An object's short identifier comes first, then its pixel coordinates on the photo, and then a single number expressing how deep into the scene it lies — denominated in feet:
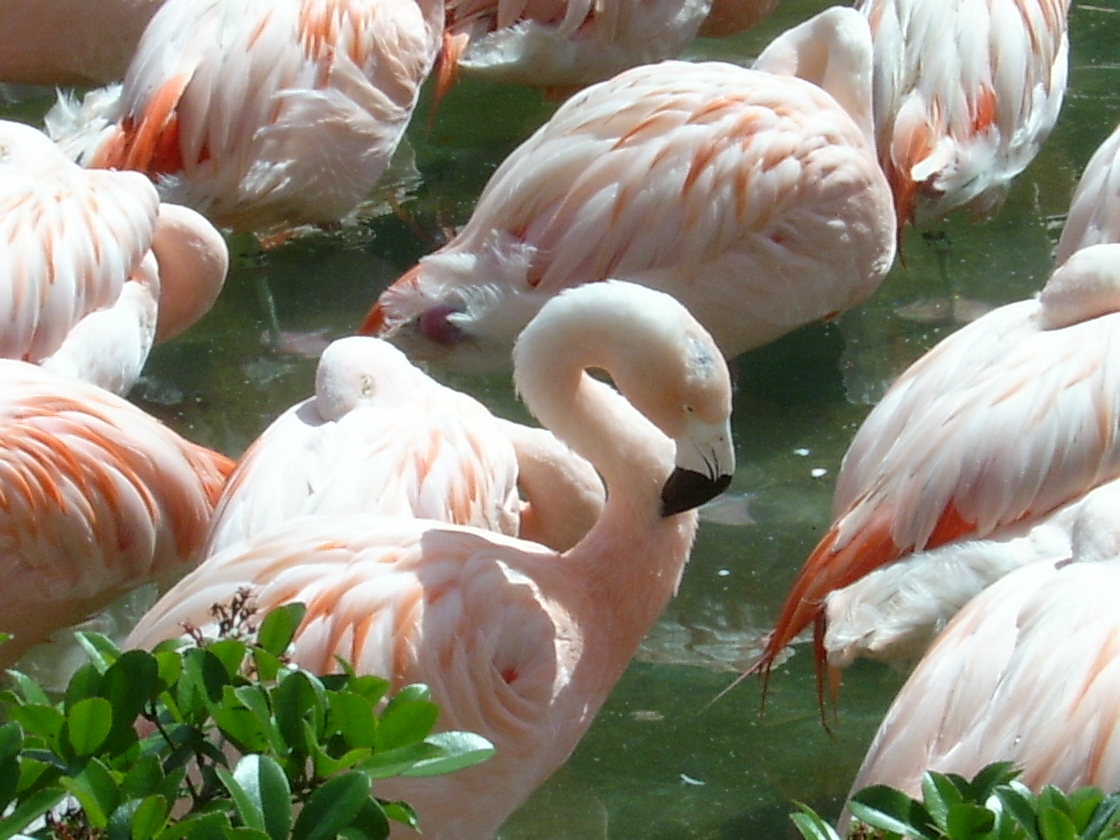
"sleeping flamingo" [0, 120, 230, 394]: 24.23
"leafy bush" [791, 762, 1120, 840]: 8.70
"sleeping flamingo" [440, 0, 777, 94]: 34.40
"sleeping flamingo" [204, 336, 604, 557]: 19.90
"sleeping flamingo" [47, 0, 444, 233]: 29.68
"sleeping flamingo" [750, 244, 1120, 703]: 19.39
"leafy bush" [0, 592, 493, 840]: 8.36
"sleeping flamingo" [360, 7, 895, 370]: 25.58
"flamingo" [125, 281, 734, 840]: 16.97
